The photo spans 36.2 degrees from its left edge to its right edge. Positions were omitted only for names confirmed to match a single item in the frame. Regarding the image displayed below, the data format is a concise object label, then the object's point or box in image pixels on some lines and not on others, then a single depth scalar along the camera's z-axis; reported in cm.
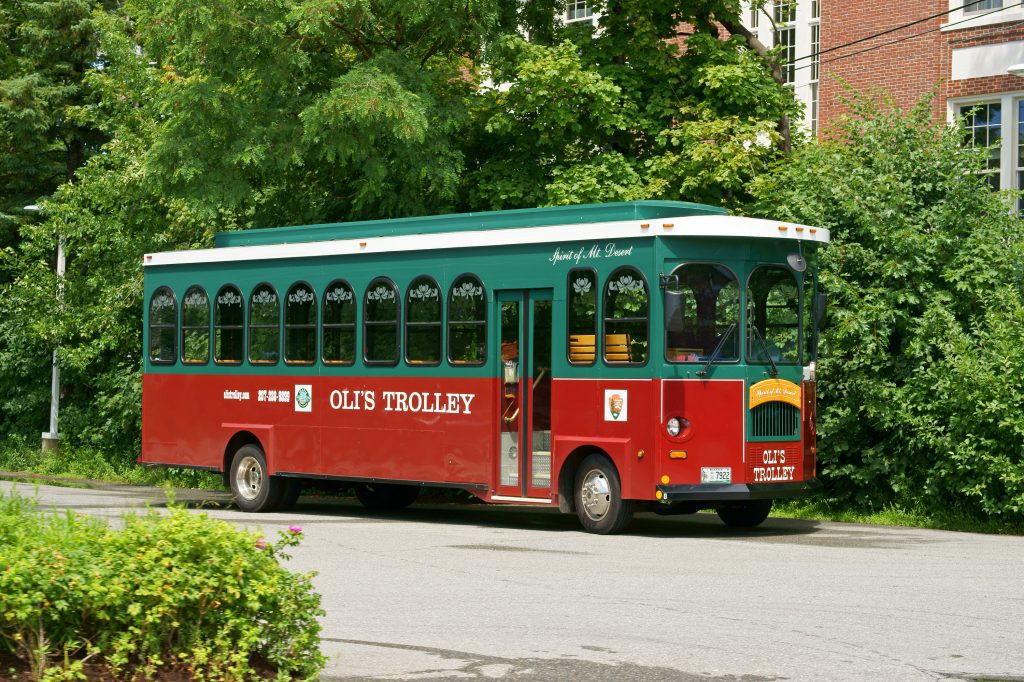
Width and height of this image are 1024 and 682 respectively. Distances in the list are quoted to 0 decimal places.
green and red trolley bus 1572
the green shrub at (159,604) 692
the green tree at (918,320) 1683
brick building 2805
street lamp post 3306
